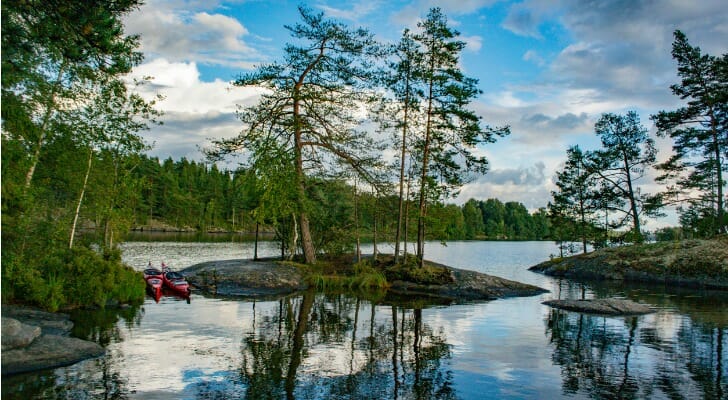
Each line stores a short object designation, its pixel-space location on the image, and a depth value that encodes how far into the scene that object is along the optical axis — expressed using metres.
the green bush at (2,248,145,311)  18.78
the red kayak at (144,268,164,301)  25.39
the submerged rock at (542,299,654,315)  23.38
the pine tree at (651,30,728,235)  39.88
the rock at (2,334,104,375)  12.15
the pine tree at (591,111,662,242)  46.56
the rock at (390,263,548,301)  29.41
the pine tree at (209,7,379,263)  32.81
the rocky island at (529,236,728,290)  36.75
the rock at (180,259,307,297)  28.42
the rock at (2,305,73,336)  16.23
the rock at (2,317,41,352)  12.64
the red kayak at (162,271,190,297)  25.77
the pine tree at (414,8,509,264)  31.44
